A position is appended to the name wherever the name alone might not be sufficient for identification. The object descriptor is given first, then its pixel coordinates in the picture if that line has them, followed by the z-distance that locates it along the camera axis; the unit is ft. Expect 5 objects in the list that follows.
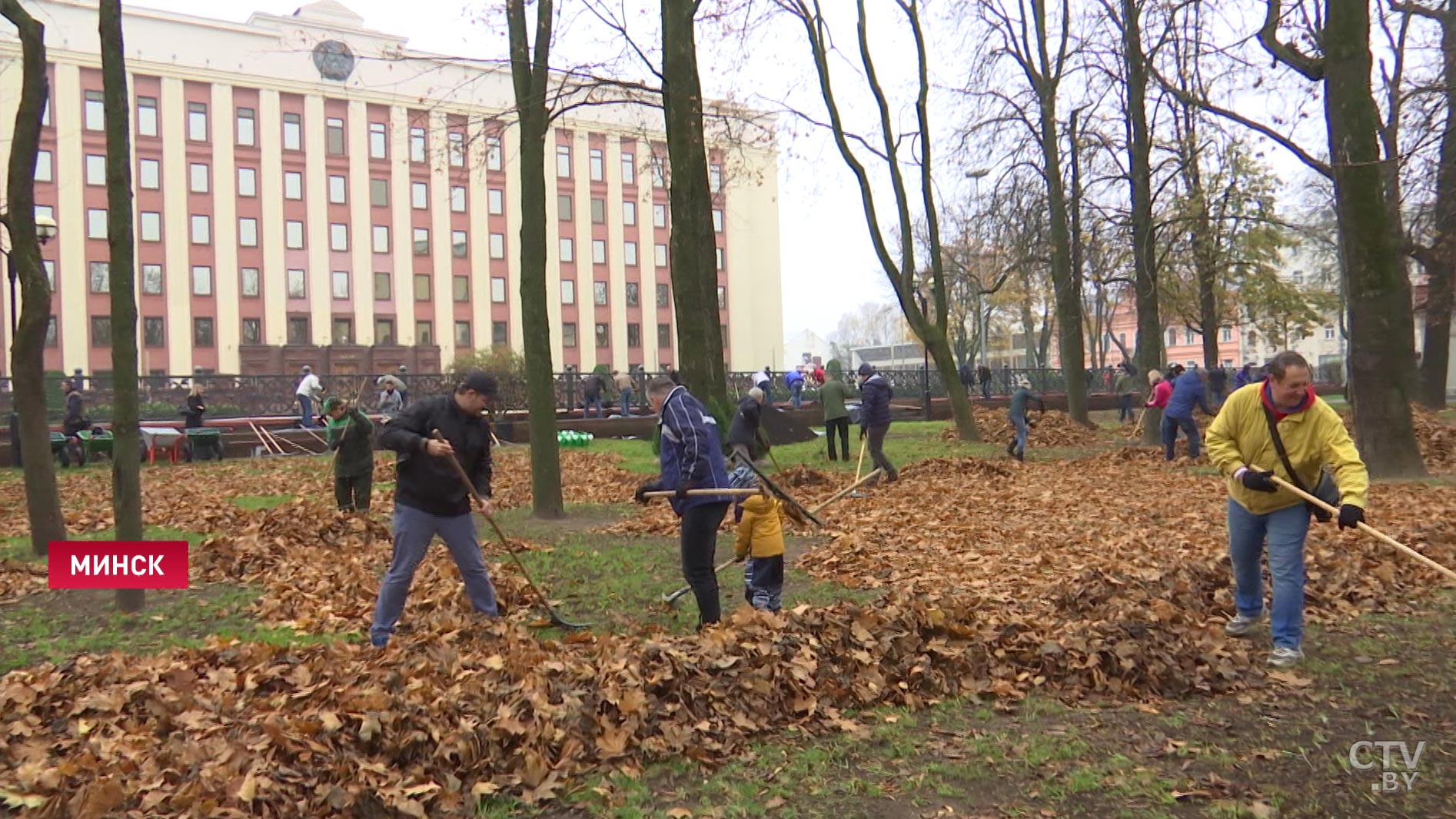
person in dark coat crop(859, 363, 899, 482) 50.62
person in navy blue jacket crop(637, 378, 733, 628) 21.61
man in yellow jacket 18.62
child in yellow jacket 22.95
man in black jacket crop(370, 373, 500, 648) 21.08
